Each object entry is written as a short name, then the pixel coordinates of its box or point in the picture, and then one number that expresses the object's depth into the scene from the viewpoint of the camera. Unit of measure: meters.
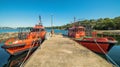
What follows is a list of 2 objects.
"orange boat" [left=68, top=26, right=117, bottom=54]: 6.64
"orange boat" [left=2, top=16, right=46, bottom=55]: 6.20
